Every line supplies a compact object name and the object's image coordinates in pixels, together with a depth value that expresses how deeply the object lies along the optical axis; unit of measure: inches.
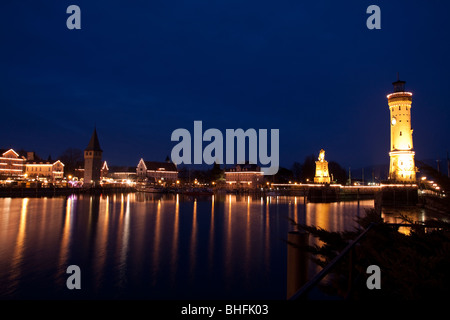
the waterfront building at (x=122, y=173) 5512.8
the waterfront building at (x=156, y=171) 5118.1
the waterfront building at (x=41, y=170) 4234.7
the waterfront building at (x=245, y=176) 4559.5
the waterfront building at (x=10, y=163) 3850.4
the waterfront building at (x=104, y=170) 5442.9
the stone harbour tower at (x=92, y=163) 3919.8
